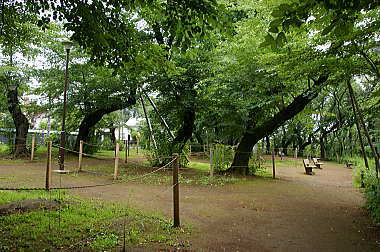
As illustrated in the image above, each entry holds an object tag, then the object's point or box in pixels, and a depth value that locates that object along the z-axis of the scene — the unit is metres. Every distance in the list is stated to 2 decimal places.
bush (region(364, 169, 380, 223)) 5.70
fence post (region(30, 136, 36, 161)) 14.65
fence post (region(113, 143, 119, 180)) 10.16
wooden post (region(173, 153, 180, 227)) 4.96
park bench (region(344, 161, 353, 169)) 20.04
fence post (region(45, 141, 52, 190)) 7.05
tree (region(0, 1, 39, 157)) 14.98
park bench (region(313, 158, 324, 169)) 18.62
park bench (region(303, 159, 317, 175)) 15.10
